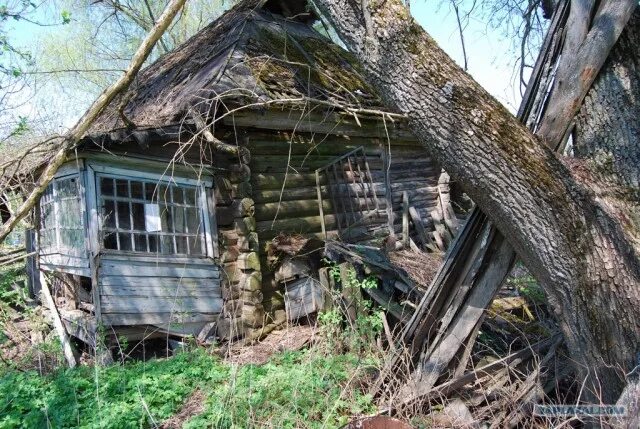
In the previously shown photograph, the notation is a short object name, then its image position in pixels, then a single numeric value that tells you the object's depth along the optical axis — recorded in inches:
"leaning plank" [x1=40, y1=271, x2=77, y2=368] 252.8
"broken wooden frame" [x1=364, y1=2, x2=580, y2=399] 146.8
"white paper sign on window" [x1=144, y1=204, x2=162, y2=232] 256.2
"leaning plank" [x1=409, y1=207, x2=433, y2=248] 324.2
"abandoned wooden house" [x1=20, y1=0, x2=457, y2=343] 244.5
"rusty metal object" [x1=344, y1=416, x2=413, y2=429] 123.9
